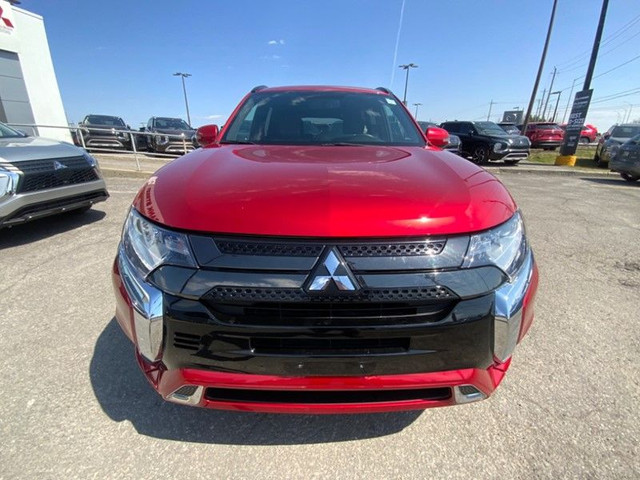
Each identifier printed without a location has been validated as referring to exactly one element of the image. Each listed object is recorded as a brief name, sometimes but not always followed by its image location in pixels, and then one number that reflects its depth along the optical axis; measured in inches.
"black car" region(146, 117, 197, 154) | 518.9
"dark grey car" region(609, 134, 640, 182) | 365.1
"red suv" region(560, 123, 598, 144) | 1111.0
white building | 450.6
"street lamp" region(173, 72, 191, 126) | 1474.7
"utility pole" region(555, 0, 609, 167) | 499.2
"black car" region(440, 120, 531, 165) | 490.9
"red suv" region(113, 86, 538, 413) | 49.3
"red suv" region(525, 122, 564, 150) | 821.9
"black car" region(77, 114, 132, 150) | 472.4
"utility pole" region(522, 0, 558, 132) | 660.1
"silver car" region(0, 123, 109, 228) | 141.6
